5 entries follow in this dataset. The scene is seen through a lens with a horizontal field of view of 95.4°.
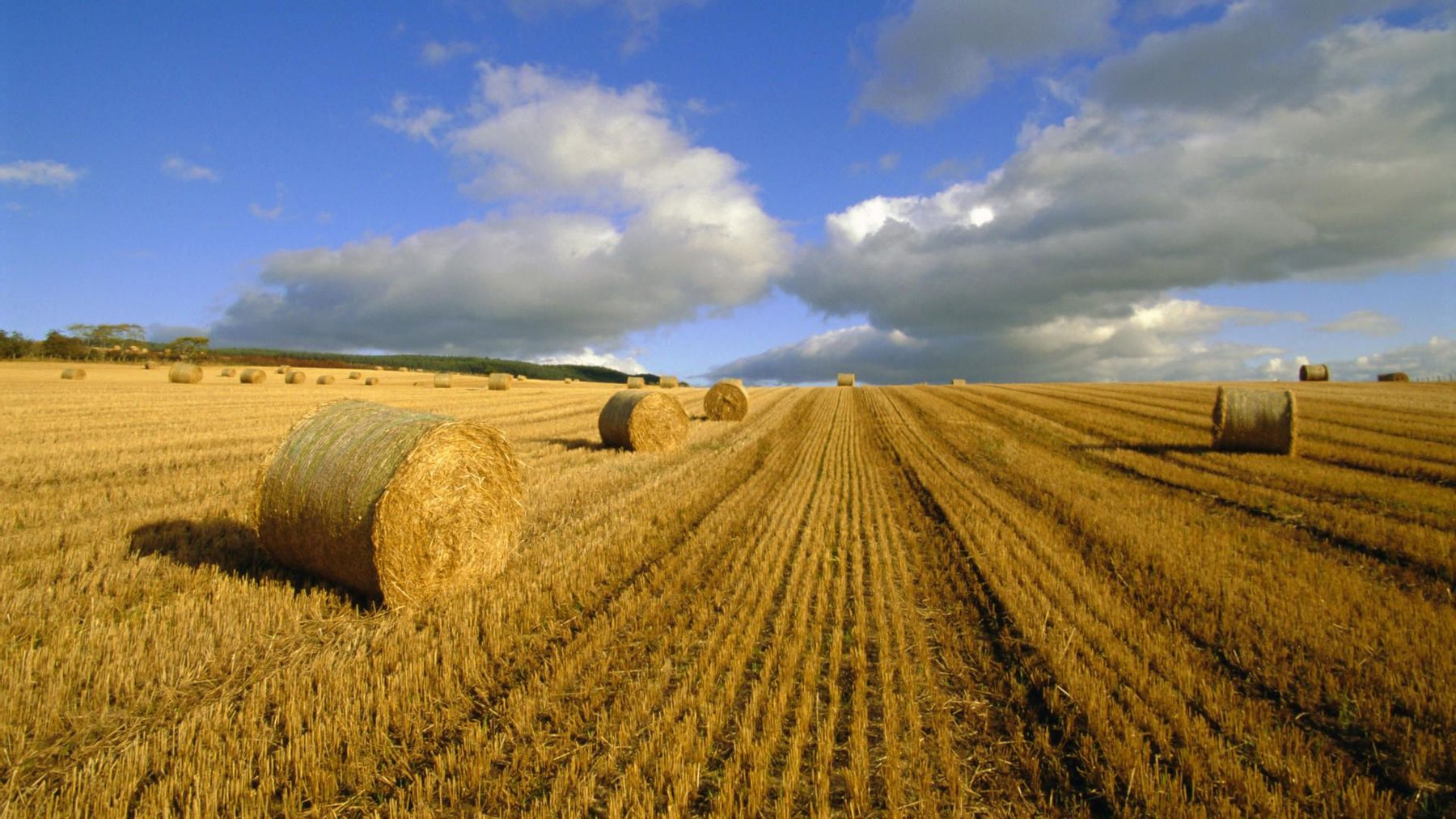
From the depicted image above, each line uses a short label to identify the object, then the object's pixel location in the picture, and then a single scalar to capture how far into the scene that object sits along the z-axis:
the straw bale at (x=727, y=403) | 22.58
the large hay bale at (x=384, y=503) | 5.30
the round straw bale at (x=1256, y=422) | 13.11
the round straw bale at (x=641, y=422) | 13.70
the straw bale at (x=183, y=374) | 31.20
